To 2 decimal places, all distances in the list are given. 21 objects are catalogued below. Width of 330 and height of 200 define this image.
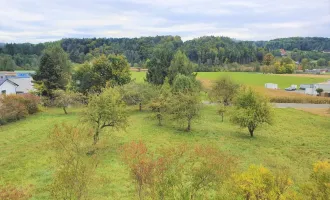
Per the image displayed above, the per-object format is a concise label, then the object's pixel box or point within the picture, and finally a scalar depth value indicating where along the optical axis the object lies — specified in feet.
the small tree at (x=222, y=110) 118.01
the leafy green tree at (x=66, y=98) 121.90
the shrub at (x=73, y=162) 36.68
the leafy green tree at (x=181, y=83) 124.88
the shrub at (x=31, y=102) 120.71
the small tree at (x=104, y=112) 72.79
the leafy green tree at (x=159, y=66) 153.48
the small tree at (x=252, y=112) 88.84
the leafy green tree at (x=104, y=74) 144.56
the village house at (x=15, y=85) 160.56
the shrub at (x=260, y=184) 32.99
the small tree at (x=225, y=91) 136.10
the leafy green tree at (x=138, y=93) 124.67
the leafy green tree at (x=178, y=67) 148.46
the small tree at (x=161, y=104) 105.39
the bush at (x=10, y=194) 32.14
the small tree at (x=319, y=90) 195.31
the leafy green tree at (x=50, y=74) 145.48
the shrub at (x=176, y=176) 34.96
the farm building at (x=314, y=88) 201.16
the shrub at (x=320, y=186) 31.17
